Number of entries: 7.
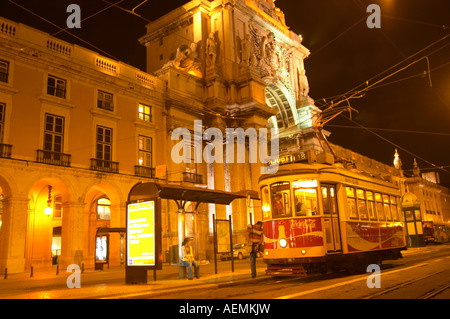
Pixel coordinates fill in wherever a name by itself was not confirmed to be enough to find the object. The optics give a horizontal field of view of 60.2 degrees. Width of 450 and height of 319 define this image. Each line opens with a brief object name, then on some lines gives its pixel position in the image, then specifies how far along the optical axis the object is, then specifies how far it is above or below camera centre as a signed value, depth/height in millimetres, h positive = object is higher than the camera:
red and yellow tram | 11586 +500
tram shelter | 11945 +1579
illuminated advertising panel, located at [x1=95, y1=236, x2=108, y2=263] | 21266 -209
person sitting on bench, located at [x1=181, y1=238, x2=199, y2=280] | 13273 -553
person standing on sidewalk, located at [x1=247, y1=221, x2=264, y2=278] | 13875 +61
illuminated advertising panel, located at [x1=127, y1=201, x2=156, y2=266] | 11945 +284
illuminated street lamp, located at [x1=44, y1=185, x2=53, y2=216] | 22828 +2711
